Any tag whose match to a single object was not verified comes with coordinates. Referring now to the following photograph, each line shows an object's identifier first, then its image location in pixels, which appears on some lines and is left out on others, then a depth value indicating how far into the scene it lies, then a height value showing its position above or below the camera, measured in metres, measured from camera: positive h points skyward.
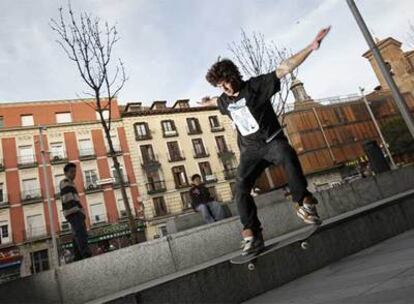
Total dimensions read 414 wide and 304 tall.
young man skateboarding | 3.51 +0.80
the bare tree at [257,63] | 18.45 +8.12
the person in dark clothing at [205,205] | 8.16 +0.69
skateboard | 3.50 -0.32
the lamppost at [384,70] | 6.64 +2.12
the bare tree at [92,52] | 14.18 +8.73
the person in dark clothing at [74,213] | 6.11 +1.04
